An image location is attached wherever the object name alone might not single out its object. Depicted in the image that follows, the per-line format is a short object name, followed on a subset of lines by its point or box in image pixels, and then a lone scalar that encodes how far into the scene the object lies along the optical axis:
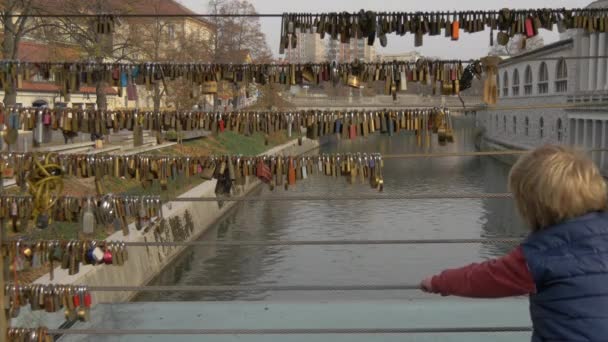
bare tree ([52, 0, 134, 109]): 17.32
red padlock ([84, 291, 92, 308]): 3.71
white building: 23.62
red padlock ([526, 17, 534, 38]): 3.78
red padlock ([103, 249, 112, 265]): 3.81
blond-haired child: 2.13
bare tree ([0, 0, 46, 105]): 15.33
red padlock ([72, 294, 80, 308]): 3.70
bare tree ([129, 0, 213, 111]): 25.11
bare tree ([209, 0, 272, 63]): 37.80
